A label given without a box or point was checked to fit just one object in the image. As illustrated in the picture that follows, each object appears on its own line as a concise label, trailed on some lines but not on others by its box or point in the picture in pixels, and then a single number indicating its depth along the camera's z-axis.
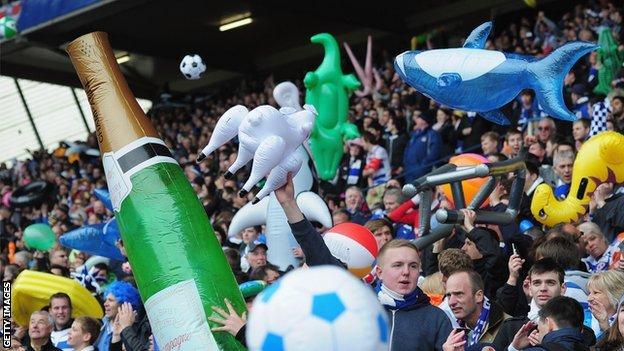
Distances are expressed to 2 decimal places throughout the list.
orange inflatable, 8.31
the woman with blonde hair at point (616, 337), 4.66
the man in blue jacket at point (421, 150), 12.40
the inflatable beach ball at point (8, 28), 20.30
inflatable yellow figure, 7.85
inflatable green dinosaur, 11.48
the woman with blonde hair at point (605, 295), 5.23
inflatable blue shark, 5.97
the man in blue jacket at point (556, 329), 4.54
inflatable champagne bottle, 5.28
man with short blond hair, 4.65
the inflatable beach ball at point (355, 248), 7.12
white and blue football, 2.69
